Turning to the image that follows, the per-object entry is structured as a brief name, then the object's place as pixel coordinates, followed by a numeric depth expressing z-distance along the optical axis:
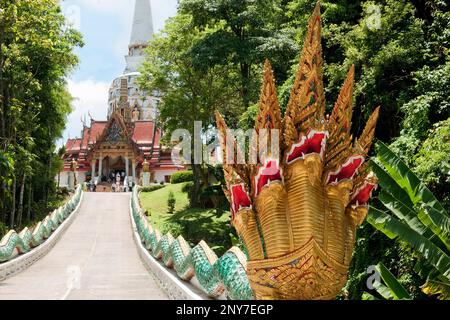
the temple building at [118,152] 47.25
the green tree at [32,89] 17.69
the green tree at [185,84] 26.36
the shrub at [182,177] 39.41
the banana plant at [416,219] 7.45
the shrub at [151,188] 38.69
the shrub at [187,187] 33.50
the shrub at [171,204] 30.17
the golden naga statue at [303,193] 4.46
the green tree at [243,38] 20.59
